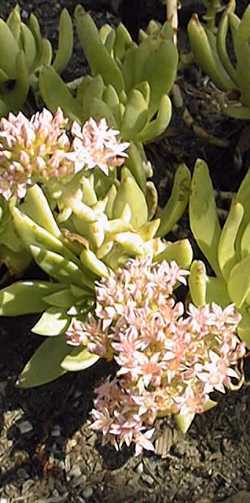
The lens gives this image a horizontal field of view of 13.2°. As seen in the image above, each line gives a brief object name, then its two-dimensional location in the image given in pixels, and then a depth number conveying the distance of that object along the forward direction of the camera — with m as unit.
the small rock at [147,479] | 0.42
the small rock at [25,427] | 0.44
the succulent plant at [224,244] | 0.40
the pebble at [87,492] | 0.42
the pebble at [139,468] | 0.43
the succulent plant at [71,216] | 0.36
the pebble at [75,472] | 0.43
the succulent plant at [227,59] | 0.45
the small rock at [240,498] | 0.41
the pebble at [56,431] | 0.44
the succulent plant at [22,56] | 0.46
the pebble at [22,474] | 0.43
